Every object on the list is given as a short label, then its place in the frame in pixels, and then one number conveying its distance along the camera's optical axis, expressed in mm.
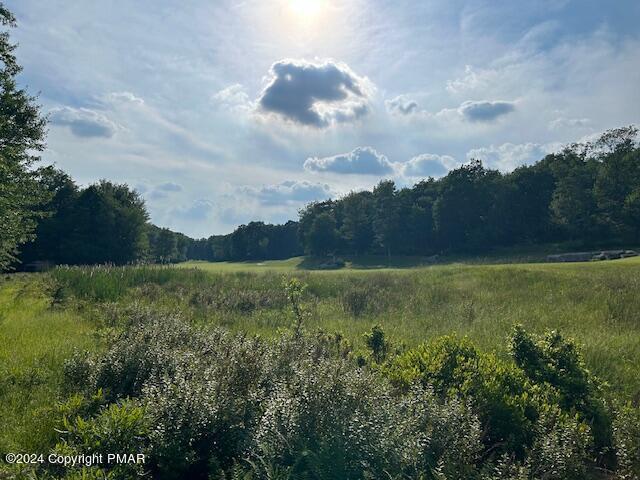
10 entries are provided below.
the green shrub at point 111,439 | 3787
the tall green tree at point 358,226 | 76438
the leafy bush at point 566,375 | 5945
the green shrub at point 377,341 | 9006
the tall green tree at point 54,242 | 54044
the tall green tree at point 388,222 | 68438
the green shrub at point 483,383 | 5383
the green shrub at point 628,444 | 4750
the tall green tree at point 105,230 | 54938
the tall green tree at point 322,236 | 76938
